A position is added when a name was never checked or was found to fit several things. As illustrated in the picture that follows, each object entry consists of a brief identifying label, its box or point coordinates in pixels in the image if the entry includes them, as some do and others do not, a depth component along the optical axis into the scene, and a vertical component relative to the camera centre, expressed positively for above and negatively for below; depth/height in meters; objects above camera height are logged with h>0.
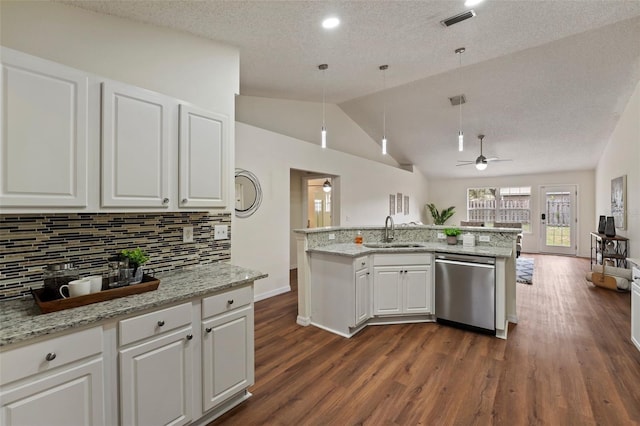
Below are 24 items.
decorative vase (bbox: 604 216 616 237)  5.33 -0.27
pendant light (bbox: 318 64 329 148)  3.28 +1.61
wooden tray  1.38 -0.43
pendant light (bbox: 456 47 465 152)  3.12 +1.76
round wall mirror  4.04 +0.26
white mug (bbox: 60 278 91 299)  1.49 -0.38
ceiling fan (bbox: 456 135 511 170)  5.61 +0.96
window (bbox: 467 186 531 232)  9.01 +0.25
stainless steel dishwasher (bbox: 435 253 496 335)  3.02 -0.82
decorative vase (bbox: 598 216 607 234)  5.78 -0.21
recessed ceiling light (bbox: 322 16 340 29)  2.36 +1.53
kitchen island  3.11 -0.74
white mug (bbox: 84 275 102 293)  1.57 -0.38
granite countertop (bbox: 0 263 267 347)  1.21 -0.47
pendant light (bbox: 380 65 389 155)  3.47 +1.90
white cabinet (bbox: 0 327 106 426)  1.14 -0.70
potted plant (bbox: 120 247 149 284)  1.77 -0.30
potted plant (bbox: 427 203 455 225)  10.02 -0.05
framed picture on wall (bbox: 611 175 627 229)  4.93 +0.22
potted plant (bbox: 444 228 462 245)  3.63 -0.27
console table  5.05 -0.63
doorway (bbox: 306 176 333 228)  7.37 +0.20
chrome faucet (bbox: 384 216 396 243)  3.83 -0.28
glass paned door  8.34 -0.17
